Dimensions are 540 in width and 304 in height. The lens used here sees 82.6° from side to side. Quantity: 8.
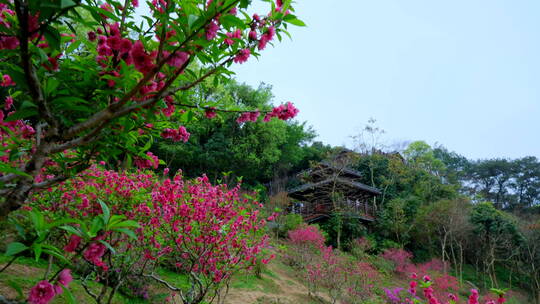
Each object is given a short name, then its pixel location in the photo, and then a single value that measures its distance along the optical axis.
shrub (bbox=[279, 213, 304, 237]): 14.85
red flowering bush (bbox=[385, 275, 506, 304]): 2.18
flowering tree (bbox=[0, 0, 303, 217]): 0.99
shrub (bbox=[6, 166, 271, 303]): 3.47
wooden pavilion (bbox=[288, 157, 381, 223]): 17.65
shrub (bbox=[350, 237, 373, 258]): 13.78
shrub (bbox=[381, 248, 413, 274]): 14.43
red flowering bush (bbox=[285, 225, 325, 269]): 10.98
